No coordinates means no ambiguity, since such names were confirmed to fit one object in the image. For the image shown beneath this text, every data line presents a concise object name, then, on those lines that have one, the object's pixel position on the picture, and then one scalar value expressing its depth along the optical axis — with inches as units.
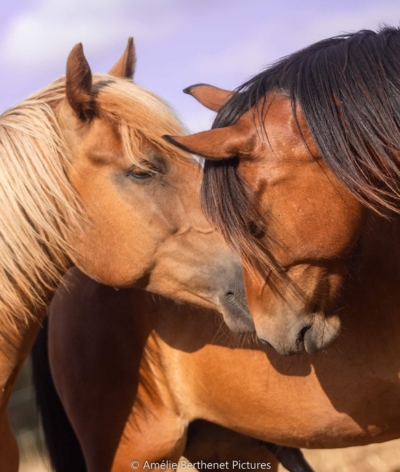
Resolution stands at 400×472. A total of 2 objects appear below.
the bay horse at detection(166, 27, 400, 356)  252.5
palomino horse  263.4
